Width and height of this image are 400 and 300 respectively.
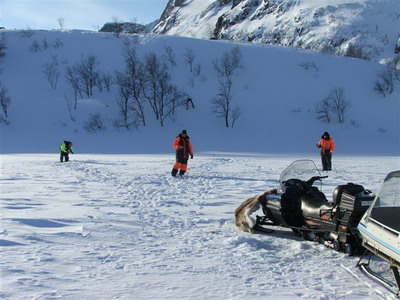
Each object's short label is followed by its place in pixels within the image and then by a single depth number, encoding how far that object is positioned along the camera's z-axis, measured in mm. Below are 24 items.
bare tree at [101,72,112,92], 50094
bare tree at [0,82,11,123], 44000
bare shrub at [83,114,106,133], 42781
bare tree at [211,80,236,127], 44162
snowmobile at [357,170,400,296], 4168
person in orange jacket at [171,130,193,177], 13914
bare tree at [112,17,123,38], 62591
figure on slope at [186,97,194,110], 46722
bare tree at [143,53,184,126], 45406
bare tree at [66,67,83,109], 49406
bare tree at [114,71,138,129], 44041
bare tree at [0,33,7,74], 54844
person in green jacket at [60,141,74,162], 19562
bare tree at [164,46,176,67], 55166
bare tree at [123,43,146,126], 45712
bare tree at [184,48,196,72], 54281
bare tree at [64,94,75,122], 44941
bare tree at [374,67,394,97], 48000
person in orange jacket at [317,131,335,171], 15961
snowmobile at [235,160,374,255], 5145
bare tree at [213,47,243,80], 51719
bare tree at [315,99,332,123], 44125
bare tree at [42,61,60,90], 50531
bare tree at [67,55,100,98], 49656
